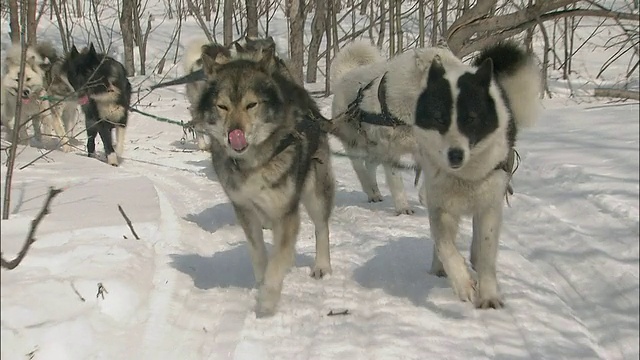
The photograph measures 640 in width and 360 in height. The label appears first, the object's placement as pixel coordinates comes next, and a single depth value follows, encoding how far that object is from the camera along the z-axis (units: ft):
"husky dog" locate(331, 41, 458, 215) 18.54
